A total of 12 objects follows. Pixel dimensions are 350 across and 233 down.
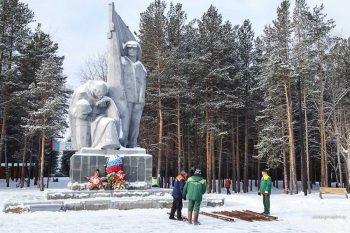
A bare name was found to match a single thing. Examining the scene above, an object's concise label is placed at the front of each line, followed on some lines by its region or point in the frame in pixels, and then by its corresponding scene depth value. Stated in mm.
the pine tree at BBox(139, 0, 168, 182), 26188
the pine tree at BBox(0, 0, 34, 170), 27391
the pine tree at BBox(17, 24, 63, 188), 29748
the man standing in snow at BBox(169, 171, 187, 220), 8812
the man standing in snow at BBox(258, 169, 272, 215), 10305
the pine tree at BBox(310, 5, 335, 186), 25328
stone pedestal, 11852
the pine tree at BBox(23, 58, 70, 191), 26016
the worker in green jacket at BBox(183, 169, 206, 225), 8188
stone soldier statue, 13242
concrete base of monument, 9758
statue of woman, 12406
